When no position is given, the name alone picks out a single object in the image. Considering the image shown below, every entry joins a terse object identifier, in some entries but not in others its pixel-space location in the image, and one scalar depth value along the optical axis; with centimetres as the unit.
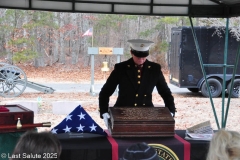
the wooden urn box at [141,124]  280
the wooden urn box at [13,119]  274
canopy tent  427
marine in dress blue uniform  343
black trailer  1206
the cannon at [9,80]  1132
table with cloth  259
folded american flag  290
